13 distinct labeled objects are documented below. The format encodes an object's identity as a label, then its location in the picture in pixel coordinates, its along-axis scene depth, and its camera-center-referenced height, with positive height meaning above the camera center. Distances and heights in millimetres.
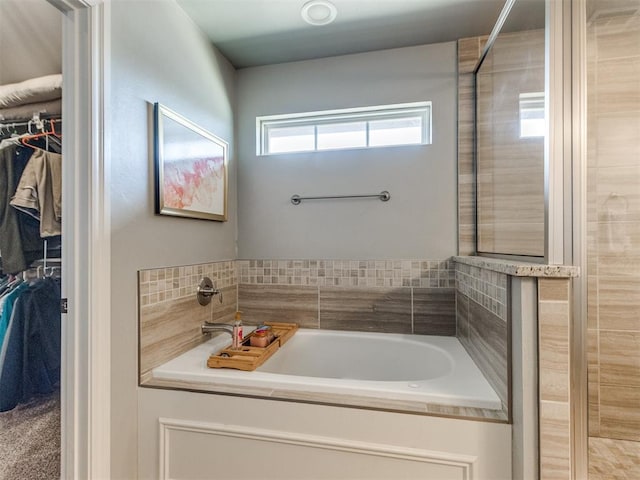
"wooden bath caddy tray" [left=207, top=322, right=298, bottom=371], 1383 -574
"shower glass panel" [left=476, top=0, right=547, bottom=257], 1174 +471
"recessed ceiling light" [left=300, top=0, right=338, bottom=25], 1613 +1248
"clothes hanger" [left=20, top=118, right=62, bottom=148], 1692 +593
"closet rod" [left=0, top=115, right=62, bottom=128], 1694 +665
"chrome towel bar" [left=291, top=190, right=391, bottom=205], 1988 +273
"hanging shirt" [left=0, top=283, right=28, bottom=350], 1606 -375
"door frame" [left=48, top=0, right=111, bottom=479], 1102 -45
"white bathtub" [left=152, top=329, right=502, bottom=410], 1165 -627
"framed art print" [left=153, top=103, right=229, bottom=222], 1441 +386
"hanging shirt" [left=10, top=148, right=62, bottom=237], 1632 +261
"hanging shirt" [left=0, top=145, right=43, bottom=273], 1636 +73
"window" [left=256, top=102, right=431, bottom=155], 2041 +766
